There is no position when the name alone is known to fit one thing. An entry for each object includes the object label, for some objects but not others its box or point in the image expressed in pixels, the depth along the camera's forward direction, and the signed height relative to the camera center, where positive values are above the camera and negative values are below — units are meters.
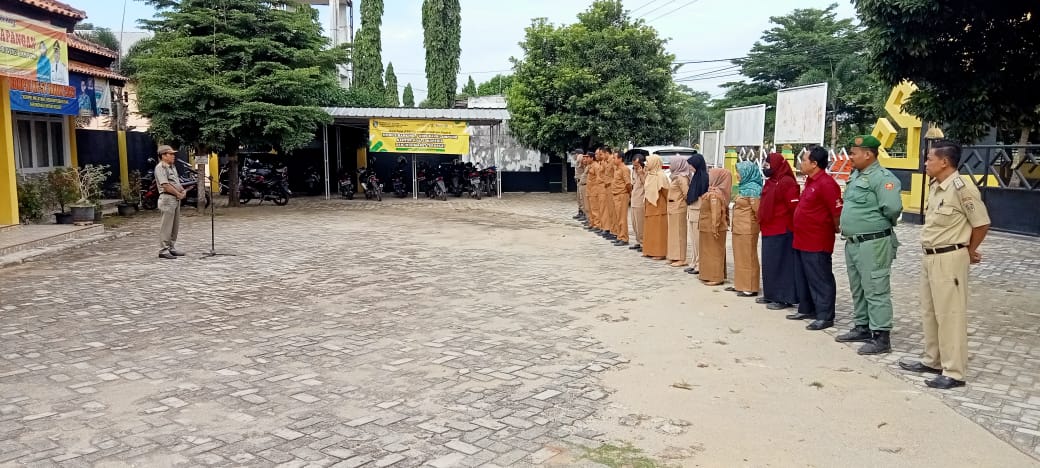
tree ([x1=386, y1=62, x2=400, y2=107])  43.08 +4.80
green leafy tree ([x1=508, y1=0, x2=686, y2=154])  20.67 +2.22
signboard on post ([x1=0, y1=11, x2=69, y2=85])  10.60 +1.70
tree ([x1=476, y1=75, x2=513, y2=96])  73.12 +7.97
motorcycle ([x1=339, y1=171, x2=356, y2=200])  21.78 -0.64
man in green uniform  5.67 -0.52
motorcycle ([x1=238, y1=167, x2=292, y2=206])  19.72 -0.67
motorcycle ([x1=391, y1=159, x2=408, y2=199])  22.48 -0.63
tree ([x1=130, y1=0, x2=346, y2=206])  15.95 +1.94
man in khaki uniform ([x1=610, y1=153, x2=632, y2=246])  12.34 -0.57
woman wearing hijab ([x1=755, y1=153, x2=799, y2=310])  7.14 -0.62
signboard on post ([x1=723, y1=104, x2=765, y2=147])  16.58 +0.86
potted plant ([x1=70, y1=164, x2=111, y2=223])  13.20 -0.56
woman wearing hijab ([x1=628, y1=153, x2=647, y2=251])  11.62 -0.53
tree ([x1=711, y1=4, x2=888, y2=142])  32.66 +4.58
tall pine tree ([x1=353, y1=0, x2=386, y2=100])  37.72 +6.01
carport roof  20.51 +1.40
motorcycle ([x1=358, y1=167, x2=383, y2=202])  21.48 -0.61
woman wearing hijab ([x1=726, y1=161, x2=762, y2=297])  7.86 -0.78
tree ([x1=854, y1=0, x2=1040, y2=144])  6.44 +0.96
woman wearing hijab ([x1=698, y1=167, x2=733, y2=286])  8.51 -0.70
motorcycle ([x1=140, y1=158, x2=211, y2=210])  17.75 -0.65
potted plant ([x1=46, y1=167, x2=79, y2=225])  13.04 -0.48
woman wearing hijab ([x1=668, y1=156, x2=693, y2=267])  9.74 -0.61
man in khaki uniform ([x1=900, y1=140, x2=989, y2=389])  4.85 -0.57
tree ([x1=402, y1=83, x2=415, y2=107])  60.00 +5.43
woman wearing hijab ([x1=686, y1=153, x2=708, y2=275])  9.09 -0.34
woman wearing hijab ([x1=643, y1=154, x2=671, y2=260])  10.47 -0.65
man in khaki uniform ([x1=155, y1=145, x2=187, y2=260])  10.20 -0.46
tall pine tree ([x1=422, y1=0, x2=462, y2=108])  35.03 +5.56
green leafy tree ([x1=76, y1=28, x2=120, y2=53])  36.69 +6.26
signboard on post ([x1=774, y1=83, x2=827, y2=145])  11.85 +0.82
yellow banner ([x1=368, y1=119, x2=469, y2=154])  20.67 +0.77
